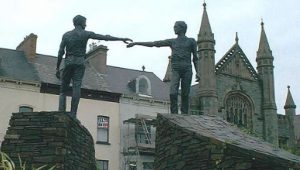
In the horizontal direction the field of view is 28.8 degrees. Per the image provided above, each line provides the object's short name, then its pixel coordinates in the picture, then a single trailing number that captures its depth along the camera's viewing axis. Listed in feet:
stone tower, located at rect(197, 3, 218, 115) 156.87
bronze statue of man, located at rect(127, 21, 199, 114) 47.24
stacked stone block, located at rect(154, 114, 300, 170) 35.47
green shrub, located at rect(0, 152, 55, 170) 20.66
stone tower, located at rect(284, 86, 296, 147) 185.06
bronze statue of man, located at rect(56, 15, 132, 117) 43.34
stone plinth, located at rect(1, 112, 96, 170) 38.47
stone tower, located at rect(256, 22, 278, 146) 172.96
